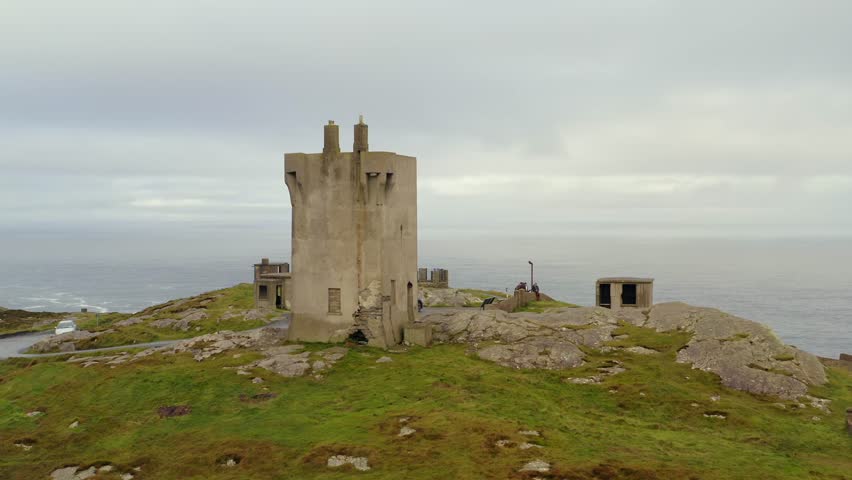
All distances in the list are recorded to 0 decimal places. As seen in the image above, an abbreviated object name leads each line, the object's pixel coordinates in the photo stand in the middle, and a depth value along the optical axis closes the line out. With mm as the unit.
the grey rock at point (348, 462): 24325
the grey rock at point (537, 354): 37188
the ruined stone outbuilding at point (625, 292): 59562
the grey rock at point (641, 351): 38531
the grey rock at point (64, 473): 26641
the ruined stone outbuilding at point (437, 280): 83875
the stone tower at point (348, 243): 42719
